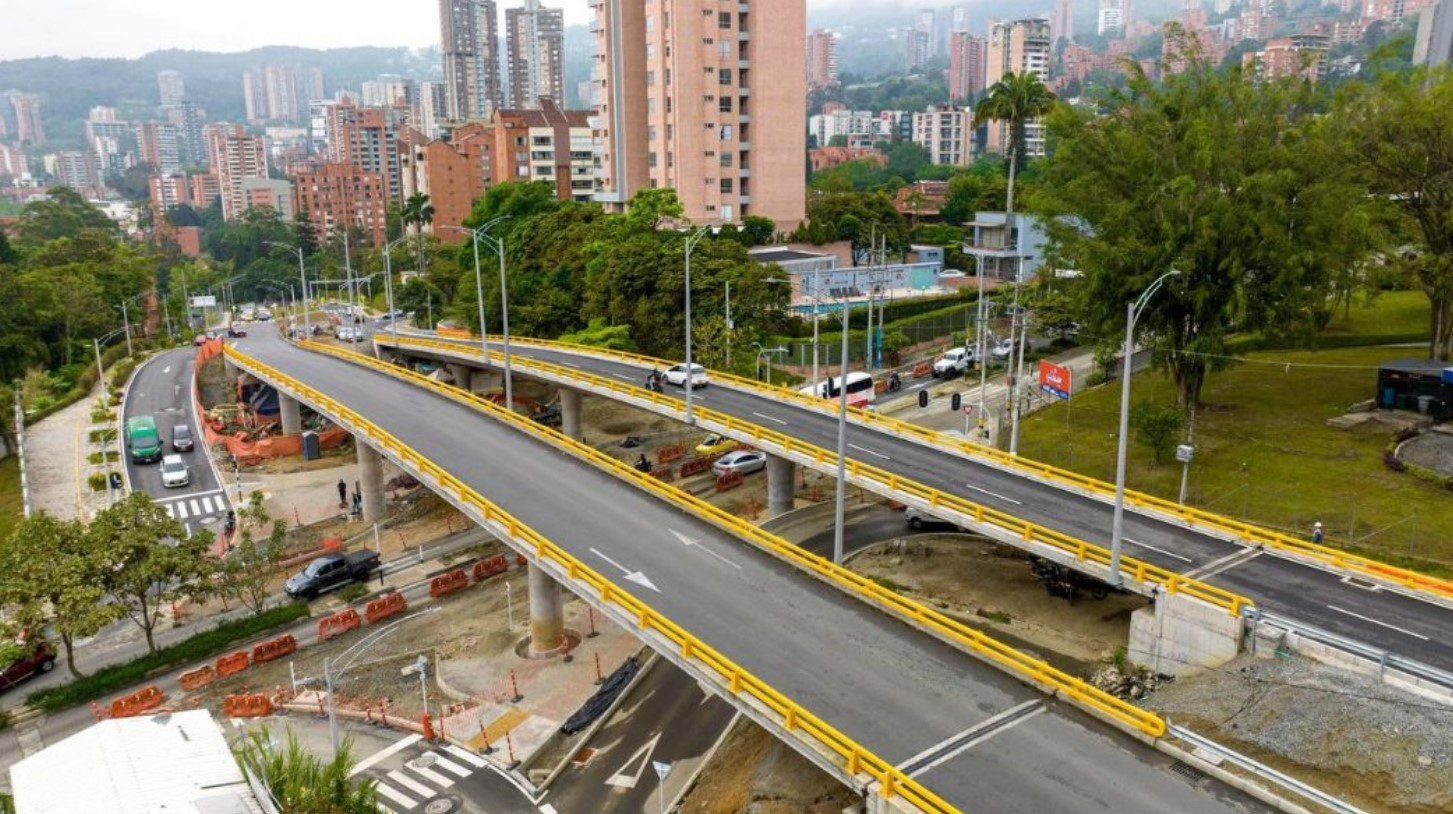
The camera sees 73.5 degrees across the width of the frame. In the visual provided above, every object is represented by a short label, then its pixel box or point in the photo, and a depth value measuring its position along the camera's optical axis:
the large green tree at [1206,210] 43.44
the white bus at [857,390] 60.81
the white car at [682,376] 52.38
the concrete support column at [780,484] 45.38
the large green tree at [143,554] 35.72
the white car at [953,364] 71.31
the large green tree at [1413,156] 48.16
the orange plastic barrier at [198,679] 35.88
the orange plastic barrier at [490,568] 44.97
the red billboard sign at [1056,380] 47.00
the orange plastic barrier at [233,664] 36.84
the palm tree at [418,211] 151.25
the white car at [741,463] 53.91
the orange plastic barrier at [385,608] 41.16
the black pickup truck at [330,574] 43.50
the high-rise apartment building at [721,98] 104.19
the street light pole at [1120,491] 27.23
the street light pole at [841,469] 31.94
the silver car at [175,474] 59.41
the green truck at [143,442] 64.44
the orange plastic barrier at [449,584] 43.41
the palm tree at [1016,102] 76.50
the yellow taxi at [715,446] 58.34
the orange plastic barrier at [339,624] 40.01
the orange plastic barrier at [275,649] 37.97
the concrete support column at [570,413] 61.44
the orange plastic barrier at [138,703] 33.41
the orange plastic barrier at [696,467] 56.11
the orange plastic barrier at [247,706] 33.53
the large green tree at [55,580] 33.66
